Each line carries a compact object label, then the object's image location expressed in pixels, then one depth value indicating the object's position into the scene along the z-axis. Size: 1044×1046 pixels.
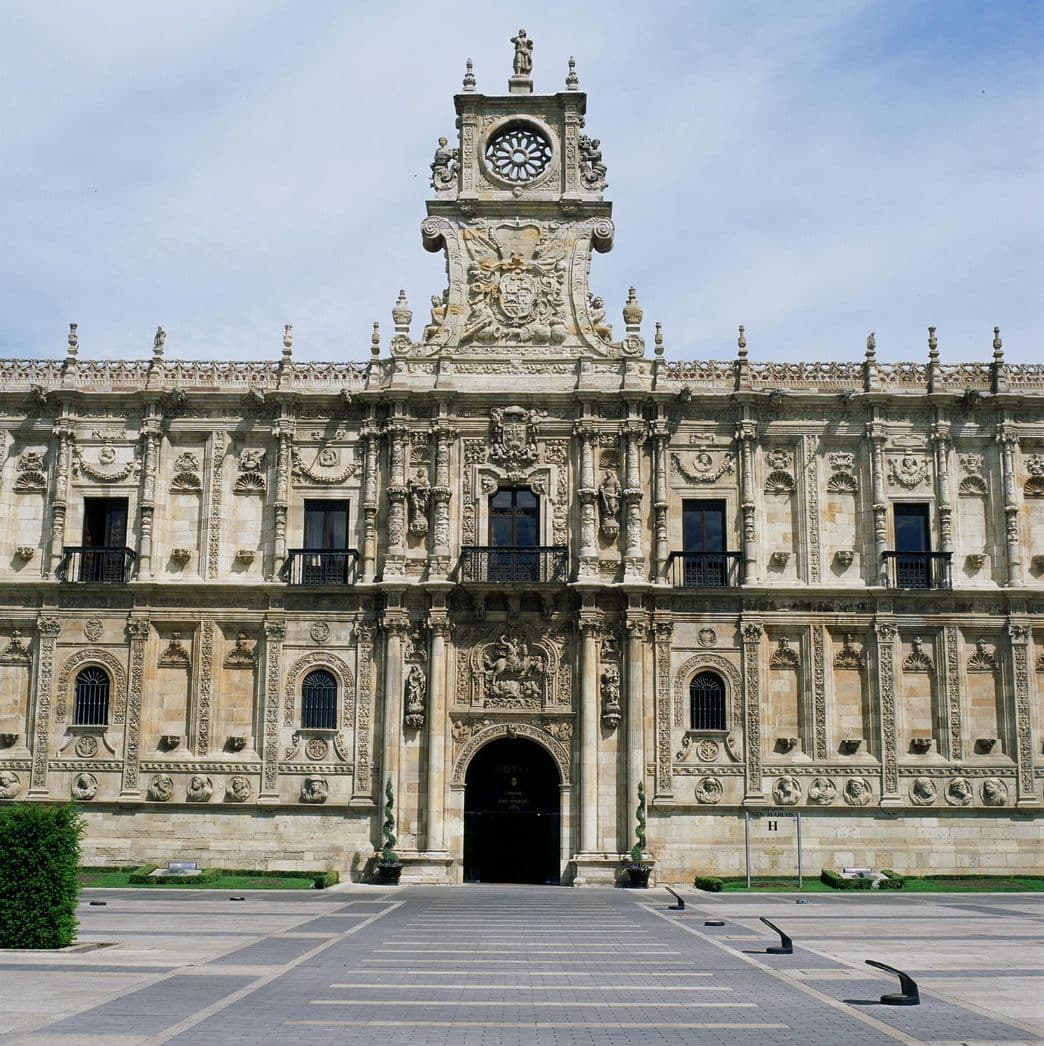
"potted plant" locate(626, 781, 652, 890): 40.81
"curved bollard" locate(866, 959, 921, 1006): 17.48
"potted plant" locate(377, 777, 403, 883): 41.34
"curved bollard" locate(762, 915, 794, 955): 22.78
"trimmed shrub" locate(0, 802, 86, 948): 22.55
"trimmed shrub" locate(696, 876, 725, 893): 38.72
